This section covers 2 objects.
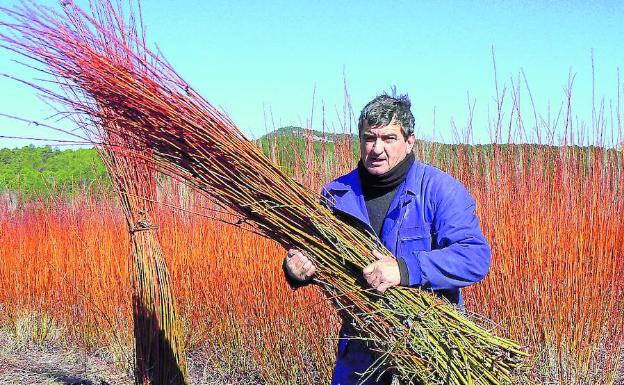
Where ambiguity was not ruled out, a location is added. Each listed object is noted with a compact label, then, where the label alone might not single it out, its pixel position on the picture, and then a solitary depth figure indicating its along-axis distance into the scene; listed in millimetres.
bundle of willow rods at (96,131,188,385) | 2812
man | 1715
